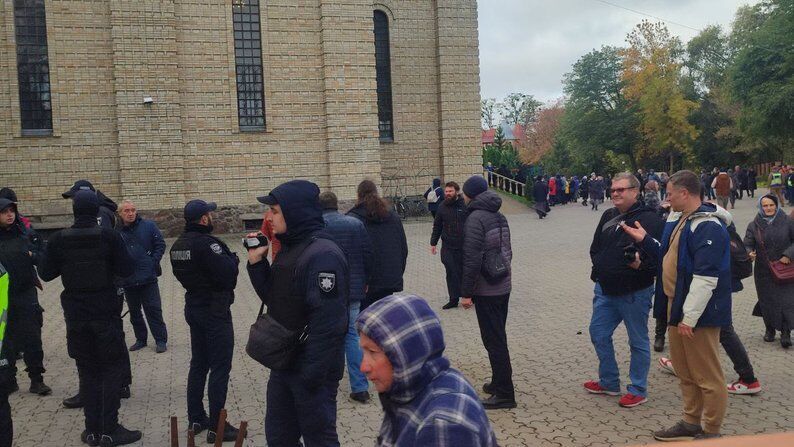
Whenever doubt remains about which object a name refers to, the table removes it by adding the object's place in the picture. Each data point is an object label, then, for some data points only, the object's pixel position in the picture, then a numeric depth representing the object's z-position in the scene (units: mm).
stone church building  21141
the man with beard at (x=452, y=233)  11133
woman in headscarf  8258
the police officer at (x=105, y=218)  7094
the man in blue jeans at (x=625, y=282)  6359
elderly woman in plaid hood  2428
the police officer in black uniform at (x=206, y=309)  6027
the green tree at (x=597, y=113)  65312
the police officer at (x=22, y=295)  7277
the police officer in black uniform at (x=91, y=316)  6004
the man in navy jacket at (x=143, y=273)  8938
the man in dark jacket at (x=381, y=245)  7910
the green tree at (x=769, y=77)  33219
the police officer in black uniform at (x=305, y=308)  4344
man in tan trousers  5320
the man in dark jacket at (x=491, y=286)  6598
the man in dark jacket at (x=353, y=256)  7035
